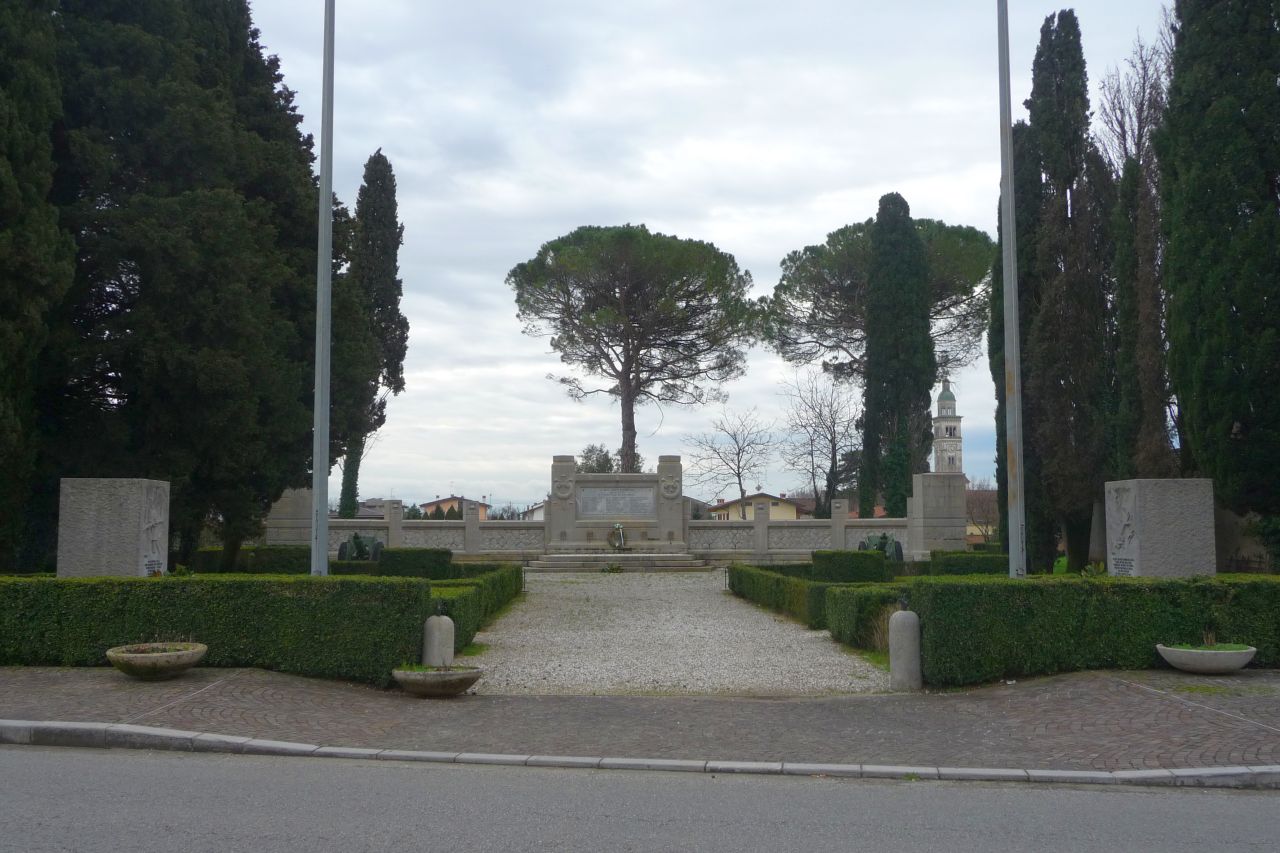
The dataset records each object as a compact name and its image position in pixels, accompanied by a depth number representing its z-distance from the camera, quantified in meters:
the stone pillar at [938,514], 30.06
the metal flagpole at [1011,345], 11.88
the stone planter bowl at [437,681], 9.80
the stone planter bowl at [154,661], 9.73
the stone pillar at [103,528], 12.03
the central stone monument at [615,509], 32.66
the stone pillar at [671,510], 32.78
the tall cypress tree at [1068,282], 23.23
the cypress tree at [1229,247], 16.70
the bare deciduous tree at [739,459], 46.28
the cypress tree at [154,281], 17.16
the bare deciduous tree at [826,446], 44.31
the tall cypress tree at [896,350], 36.28
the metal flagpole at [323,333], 12.44
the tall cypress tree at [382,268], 37.31
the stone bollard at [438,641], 10.58
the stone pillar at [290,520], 31.53
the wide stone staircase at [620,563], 29.83
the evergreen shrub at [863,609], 13.37
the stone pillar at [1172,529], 12.14
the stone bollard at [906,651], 10.33
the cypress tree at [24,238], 14.56
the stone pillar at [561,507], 32.72
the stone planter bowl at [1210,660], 10.04
